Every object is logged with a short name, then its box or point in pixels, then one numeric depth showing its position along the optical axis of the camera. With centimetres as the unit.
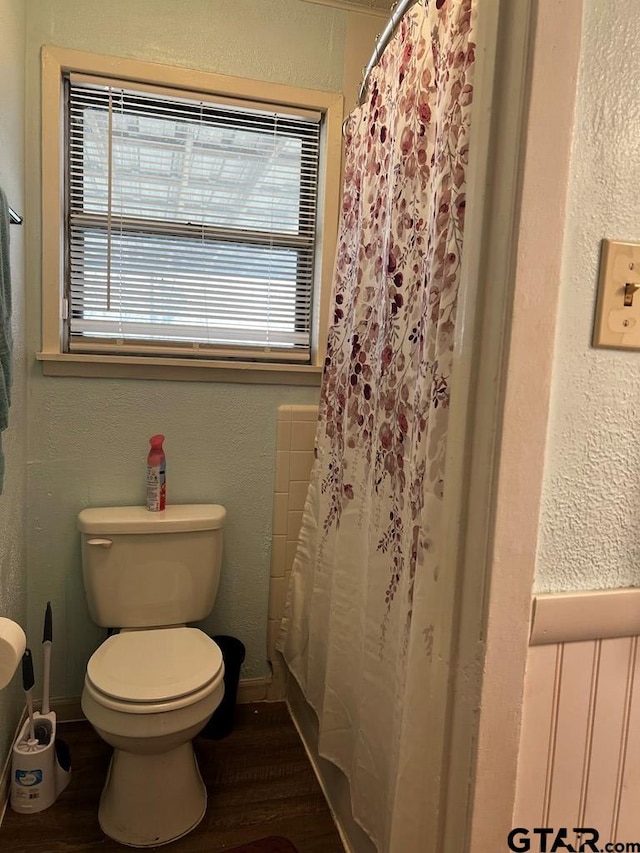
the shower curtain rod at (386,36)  133
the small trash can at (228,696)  203
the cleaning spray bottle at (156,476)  194
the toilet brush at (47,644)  172
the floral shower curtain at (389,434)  104
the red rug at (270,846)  156
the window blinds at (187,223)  194
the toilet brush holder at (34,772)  166
